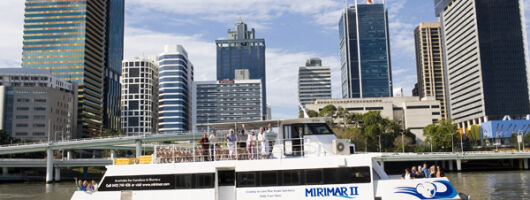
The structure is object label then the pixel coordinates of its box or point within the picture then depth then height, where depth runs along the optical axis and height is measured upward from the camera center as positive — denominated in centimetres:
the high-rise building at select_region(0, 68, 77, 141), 11319 +1038
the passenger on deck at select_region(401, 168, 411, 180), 1464 -150
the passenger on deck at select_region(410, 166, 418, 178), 1474 -142
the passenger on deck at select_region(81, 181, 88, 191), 1668 -186
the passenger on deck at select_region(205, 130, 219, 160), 1477 -24
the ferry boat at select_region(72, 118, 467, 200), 1337 -130
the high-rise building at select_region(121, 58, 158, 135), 17600 +1958
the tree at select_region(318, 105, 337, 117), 9498 +590
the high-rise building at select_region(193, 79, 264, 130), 17488 +1631
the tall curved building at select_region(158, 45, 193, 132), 14762 +1760
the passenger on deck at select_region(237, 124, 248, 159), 1498 -12
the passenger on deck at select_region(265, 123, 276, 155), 1514 +8
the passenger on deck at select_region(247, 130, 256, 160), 1464 -24
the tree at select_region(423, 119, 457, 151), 8369 -54
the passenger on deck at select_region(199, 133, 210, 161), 1501 -28
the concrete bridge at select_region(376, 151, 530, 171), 6369 -360
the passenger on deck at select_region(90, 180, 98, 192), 1628 -183
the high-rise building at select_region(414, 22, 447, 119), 19712 +3505
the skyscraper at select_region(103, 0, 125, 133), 17125 +3366
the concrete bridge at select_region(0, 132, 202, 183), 6425 -89
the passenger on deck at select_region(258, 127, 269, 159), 1451 -24
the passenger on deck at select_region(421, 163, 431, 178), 1473 -140
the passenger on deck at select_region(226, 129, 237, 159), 1472 -22
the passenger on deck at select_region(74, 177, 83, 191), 1691 -185
